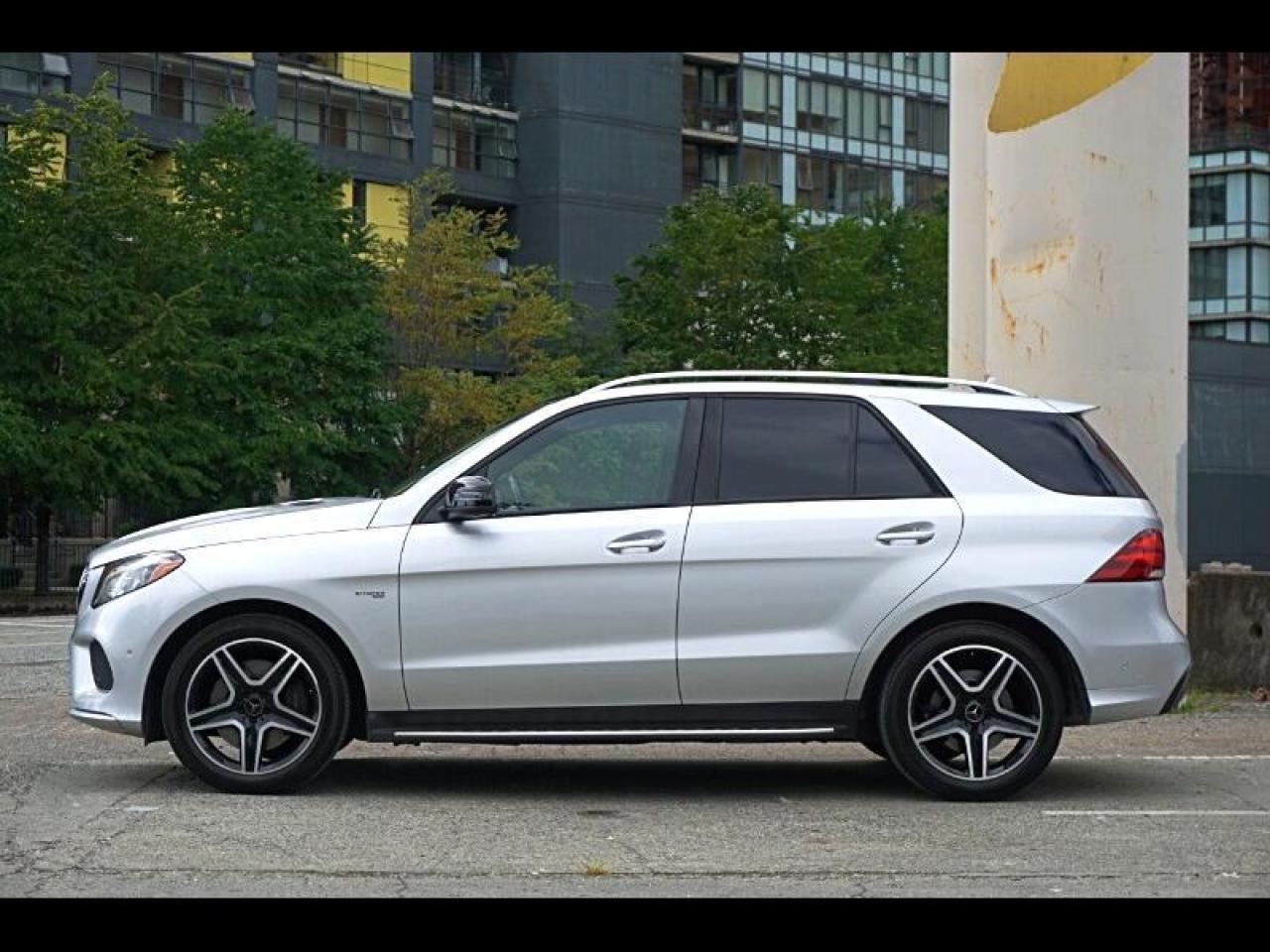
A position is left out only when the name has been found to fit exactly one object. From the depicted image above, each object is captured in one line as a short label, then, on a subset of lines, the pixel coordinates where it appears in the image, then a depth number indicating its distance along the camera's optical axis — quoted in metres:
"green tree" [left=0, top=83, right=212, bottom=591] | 41.84
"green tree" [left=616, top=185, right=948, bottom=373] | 57.59
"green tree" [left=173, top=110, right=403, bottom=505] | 45.66
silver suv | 9.12
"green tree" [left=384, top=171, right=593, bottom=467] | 53.44
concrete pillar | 13.64
